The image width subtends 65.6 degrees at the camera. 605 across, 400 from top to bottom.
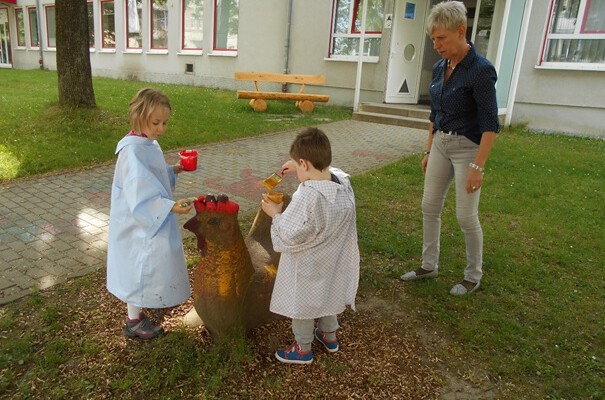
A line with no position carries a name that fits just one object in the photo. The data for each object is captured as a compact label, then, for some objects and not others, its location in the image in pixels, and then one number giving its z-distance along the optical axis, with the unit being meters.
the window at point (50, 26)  23.53
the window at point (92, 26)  21.56
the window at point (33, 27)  24.77
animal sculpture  2.46
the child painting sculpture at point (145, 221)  2.45
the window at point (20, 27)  25.75
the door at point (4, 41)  26.53
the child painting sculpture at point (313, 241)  2.26
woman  2.98
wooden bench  11.56
